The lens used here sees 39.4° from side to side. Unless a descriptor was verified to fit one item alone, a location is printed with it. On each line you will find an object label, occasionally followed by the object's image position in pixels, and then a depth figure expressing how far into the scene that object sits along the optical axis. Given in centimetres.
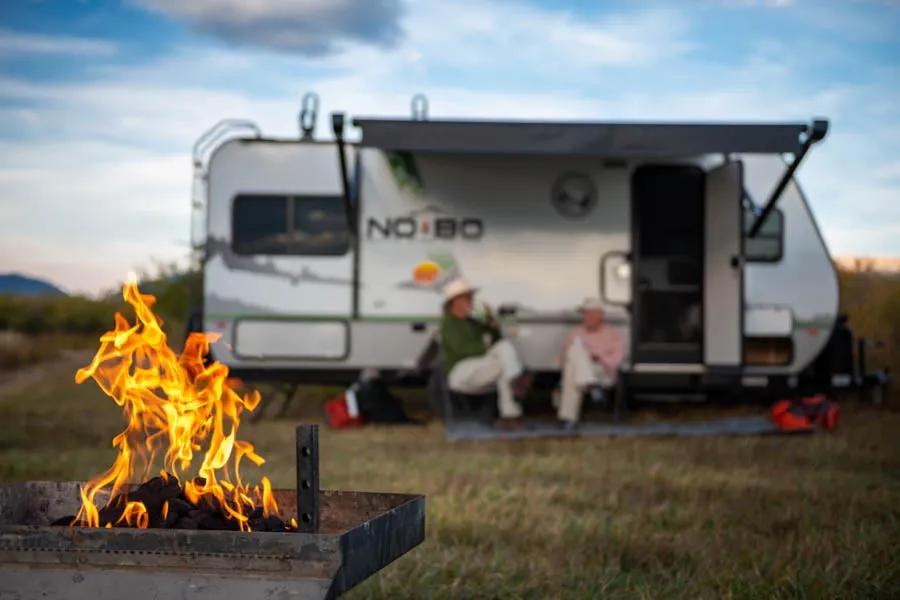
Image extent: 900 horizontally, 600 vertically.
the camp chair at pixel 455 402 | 951
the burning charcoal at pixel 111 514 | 282
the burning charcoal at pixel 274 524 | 284
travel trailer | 1005
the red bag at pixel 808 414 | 904
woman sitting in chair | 924
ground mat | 876
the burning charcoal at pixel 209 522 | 277
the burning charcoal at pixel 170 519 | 277
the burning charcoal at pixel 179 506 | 283
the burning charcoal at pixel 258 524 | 282
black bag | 991
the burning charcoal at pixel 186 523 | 276
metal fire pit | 243
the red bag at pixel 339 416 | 989
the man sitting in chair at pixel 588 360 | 928
